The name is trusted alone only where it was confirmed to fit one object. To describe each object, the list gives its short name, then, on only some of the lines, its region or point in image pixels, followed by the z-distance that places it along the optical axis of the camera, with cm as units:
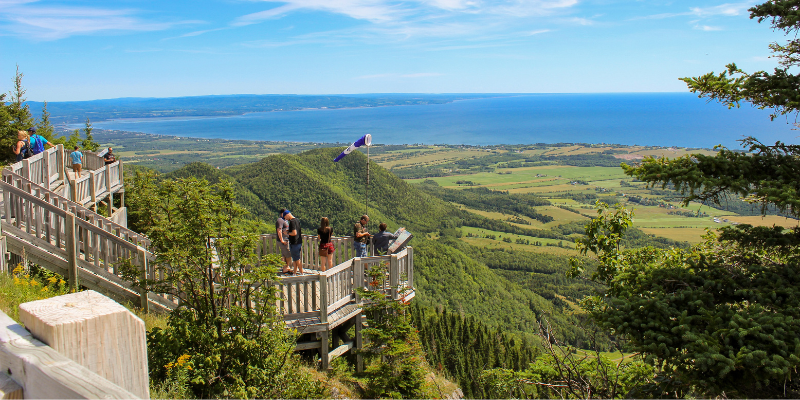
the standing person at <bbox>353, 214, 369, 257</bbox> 1159
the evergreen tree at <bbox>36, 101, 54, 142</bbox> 2198
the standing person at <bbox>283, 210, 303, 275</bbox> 1107
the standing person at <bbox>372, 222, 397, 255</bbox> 1195
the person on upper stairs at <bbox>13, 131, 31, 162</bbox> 1180
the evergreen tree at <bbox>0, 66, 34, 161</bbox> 1884
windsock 1444
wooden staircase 889
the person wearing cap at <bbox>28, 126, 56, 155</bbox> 1278
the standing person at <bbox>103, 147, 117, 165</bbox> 1630
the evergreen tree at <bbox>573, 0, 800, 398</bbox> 489
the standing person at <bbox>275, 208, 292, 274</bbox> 1108
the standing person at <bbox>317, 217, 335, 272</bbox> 1130
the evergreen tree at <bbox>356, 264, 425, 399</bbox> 966
